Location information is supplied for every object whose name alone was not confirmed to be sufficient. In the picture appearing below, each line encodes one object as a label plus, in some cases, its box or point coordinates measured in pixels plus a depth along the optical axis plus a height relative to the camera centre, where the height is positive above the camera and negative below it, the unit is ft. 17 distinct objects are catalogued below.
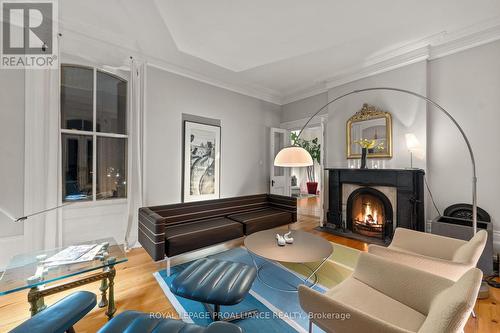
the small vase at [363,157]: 12.59 +0.61
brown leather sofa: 8.20 -2.83
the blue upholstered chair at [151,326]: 3.44 -2.80
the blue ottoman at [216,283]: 4.81 -2.94
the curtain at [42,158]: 8.52 +0.36
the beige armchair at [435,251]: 5.22 -2.56
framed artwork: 13.20 +0.36
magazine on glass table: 5.78 -2.64
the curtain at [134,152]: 10.79 +0.77
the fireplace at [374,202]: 10.79 -2.11
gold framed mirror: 12.26 +2.29
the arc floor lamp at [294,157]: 9.48 +0.46
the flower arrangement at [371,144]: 12.50 +1.40
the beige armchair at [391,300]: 3.05 -2.61
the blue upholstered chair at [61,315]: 3.25 -2.57
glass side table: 4.90 -2.75
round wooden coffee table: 6.89 -3.00
